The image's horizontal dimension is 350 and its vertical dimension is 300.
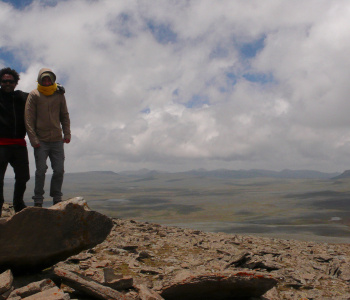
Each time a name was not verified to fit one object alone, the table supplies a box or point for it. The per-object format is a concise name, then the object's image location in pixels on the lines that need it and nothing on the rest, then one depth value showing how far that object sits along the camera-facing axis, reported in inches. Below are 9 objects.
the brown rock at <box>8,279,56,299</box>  187.0
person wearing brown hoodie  294.4
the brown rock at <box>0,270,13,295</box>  188.0
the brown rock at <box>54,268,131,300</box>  199.9
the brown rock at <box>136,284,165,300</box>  219.1
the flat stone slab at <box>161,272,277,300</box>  233.8
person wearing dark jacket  277.3
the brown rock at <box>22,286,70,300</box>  174.4
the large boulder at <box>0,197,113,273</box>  222.8
